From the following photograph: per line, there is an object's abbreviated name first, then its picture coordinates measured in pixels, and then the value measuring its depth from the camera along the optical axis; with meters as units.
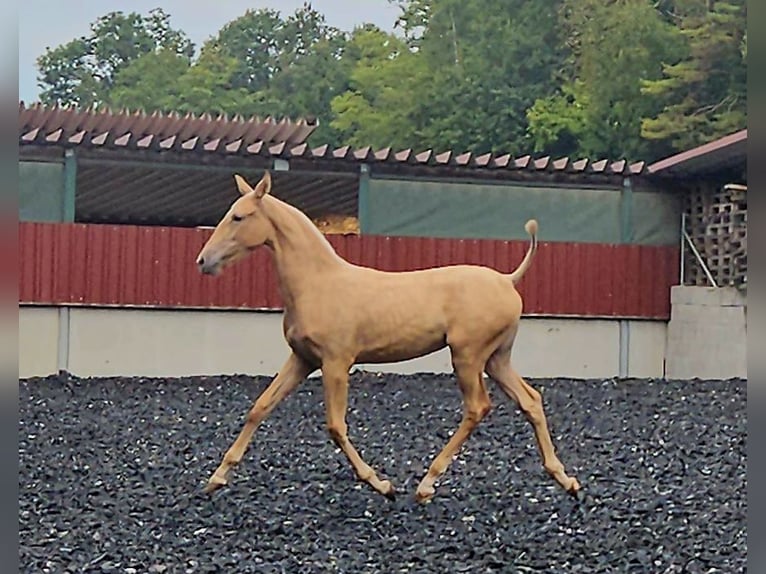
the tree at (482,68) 30.61
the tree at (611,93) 28.06
